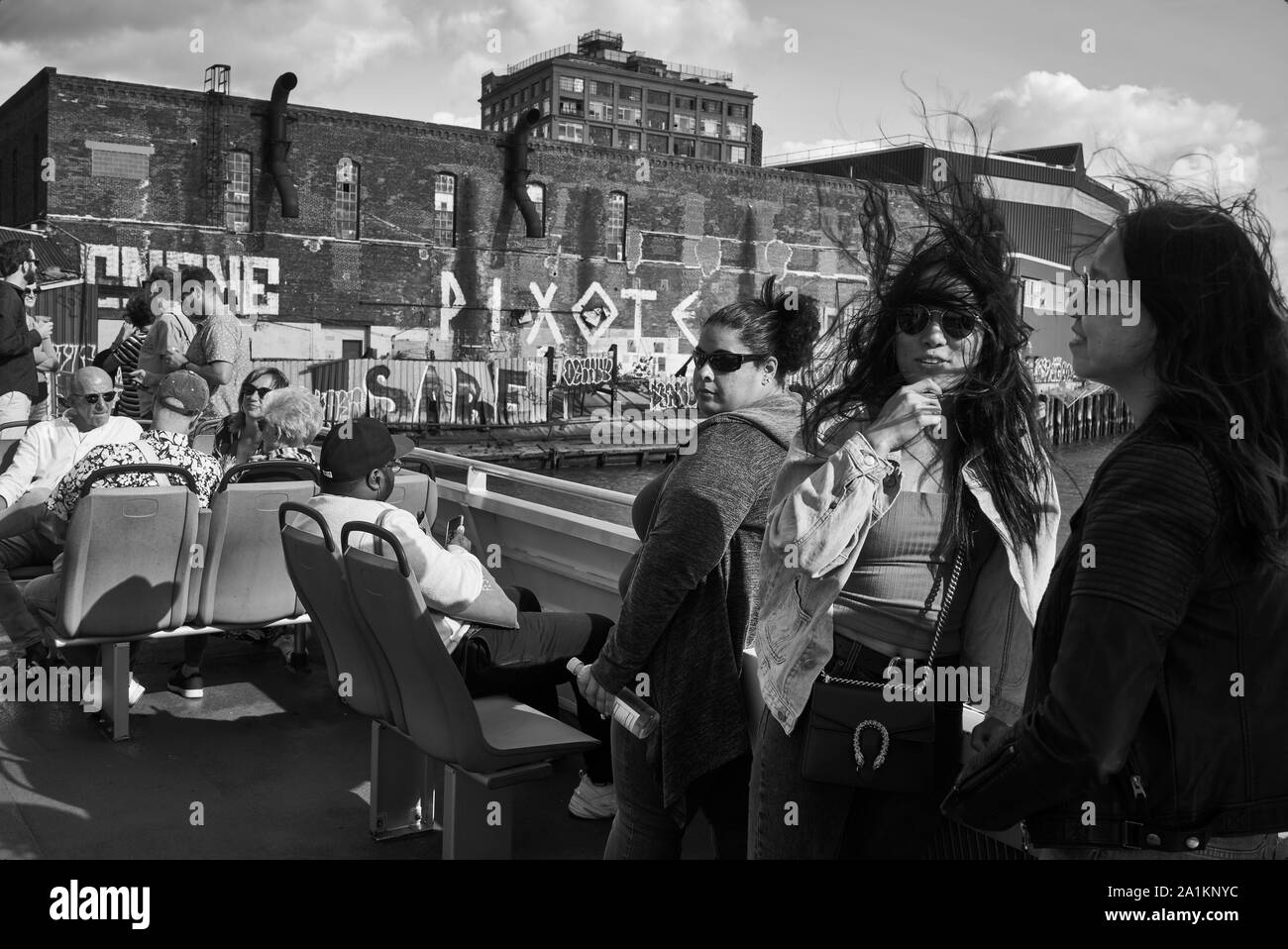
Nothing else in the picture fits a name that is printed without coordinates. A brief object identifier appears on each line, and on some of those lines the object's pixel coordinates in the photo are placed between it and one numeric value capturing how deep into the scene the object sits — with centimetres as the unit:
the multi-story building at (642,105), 10288
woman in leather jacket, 162
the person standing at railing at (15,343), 773
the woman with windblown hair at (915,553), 226
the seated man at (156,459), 500
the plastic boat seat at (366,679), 360
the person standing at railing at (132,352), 788
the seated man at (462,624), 378
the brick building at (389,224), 3180
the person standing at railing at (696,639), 263
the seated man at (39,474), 558
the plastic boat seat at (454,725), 325
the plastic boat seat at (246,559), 503
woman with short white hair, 598
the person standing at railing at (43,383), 865
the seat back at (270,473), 521
